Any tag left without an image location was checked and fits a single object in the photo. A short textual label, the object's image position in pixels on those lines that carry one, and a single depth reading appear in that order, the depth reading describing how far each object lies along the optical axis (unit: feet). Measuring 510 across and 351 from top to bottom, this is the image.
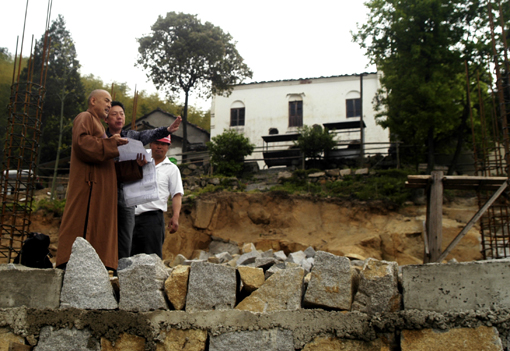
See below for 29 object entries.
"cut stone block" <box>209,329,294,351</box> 11.02
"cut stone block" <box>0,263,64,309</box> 11.82
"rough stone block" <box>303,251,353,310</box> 11.23
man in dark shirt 14.30
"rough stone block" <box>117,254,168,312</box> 11.67
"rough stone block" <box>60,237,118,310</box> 11.67
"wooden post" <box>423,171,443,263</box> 27.09
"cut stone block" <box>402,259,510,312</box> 10.66
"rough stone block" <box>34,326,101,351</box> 11.41
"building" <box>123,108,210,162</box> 89.51
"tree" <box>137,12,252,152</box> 78.48
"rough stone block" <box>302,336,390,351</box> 10.79
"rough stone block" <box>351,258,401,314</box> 11.07
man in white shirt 16.65
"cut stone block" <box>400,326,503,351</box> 10.41
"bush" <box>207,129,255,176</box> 62.90
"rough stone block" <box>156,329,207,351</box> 11.27
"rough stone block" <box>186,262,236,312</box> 11.57
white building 85.92
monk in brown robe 12.53
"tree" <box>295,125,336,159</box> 63.72
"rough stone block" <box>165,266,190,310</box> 11.78
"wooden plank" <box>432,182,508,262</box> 25.48
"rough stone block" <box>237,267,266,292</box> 11.84
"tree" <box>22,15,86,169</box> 78.84
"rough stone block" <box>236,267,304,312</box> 11.47
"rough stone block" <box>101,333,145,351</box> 11.41
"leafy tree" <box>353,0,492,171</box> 51.16
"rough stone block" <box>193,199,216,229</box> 46.98
